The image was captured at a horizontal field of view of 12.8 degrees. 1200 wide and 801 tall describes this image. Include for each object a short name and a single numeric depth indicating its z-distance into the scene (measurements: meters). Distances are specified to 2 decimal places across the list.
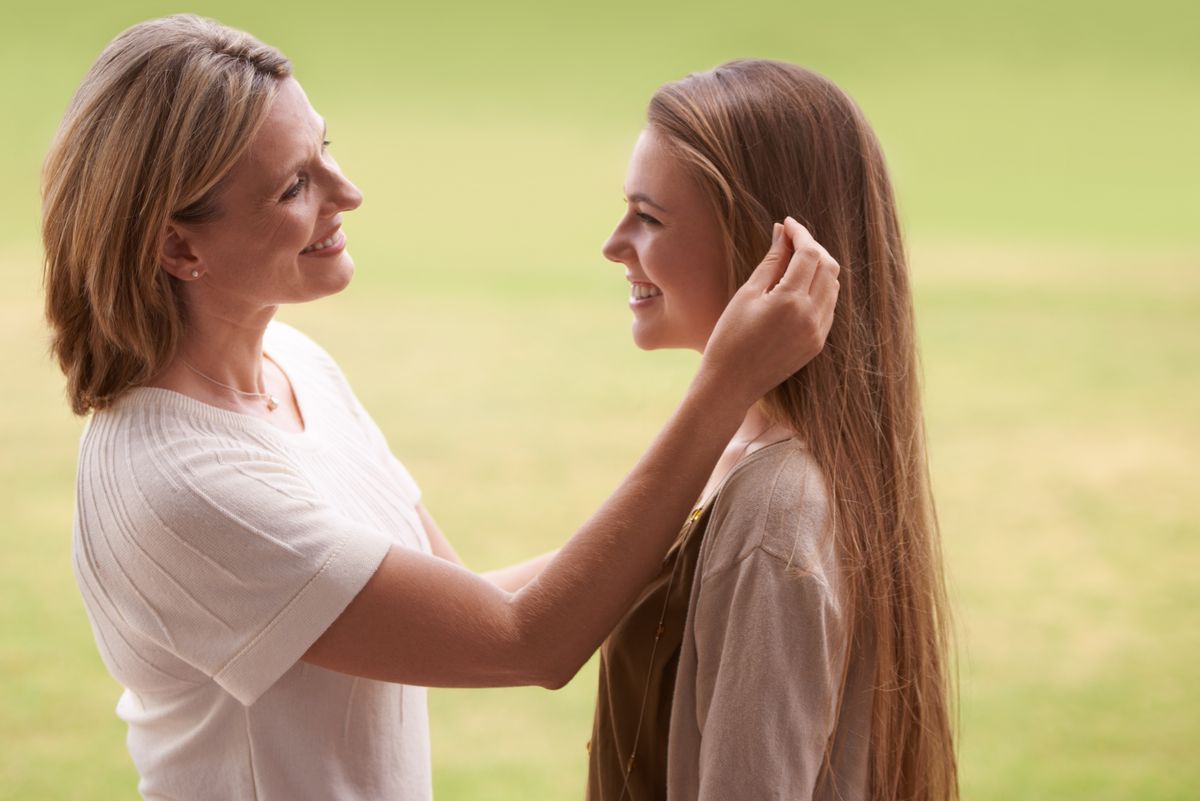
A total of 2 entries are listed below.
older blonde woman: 3.87
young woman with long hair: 3.81
